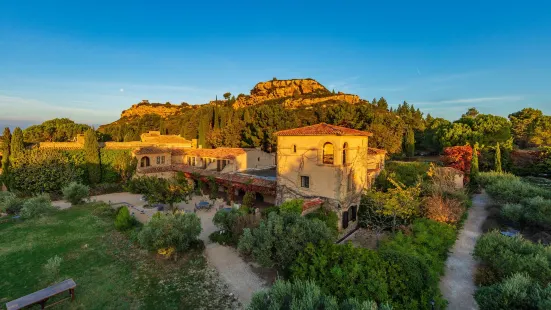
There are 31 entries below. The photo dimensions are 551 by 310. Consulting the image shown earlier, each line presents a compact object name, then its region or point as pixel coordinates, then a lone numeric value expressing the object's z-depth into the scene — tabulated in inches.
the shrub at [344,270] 324.8
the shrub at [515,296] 277.4
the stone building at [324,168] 658.2
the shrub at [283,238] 417.1
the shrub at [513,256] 369.1
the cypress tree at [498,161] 1115.2
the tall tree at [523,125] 1915.5
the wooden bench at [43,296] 311.7
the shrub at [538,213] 588.4
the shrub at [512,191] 705.6
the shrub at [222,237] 556.1
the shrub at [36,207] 703.1
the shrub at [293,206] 564.4
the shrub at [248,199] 832.3
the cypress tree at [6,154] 995.3
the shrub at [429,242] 462.7
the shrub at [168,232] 465.7
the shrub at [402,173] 884.6
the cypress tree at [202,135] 1791.6
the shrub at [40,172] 980.6
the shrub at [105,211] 749.6
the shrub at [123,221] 621.3
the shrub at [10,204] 740.6
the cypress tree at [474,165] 1027.0
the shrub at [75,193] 861.2
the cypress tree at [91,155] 1134.4
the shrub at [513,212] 636.7
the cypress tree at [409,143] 1819.6
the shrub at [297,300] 232.1
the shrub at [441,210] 639.8
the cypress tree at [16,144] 1010.1
